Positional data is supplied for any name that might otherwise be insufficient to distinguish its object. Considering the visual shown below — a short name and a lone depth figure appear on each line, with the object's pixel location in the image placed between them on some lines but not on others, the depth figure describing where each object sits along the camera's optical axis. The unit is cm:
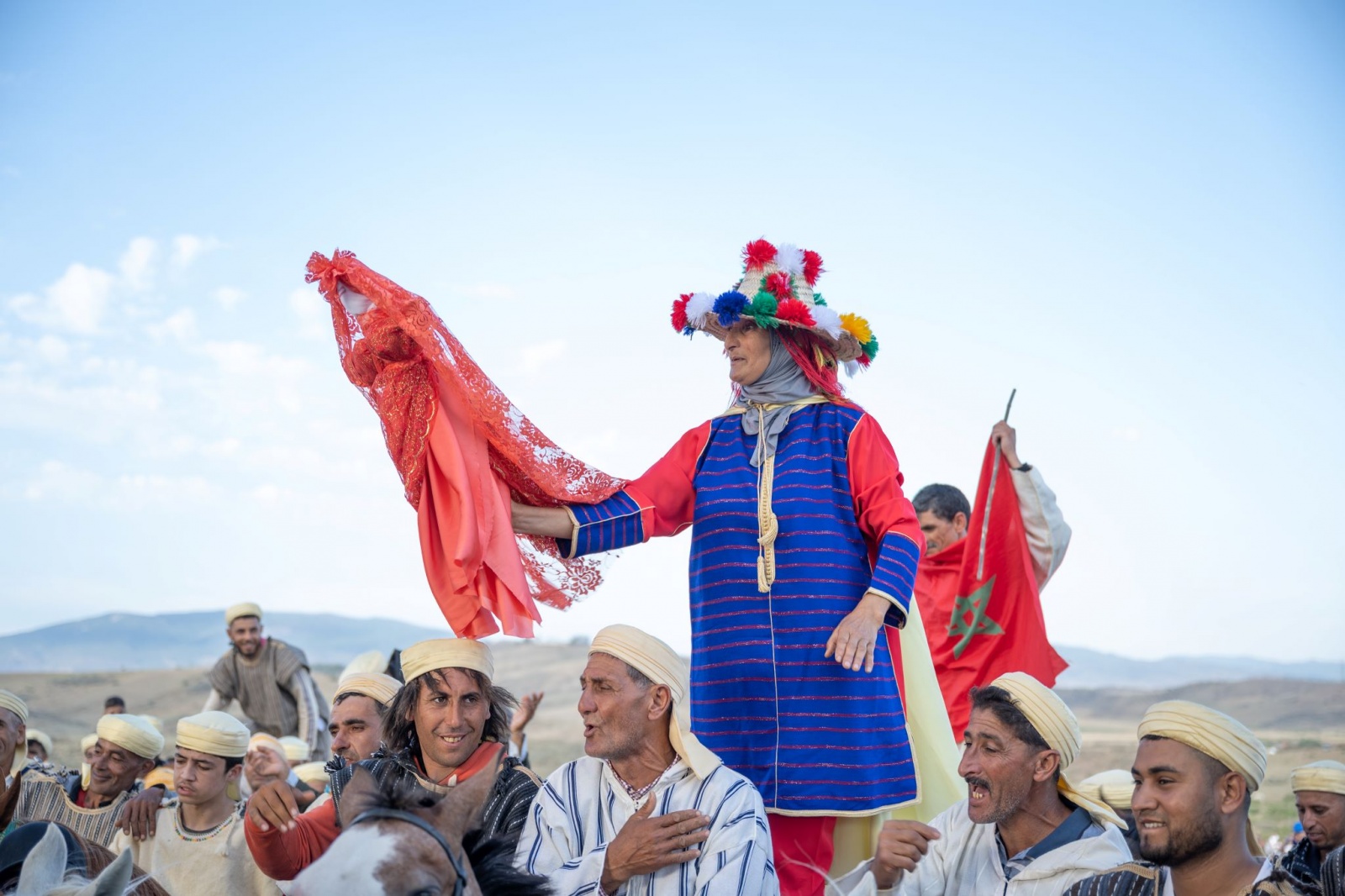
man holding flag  623
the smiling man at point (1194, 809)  362
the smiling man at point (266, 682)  1020
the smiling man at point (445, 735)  477
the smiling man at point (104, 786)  684
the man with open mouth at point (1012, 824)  392
